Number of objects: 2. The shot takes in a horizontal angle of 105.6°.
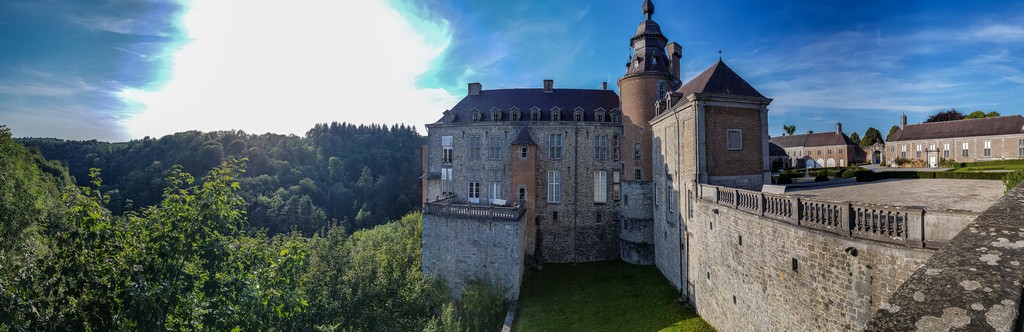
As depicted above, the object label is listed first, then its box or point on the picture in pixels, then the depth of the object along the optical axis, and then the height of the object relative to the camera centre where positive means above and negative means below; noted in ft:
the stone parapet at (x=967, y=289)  7.47 -2.74
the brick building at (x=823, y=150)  216.25 +7.58
